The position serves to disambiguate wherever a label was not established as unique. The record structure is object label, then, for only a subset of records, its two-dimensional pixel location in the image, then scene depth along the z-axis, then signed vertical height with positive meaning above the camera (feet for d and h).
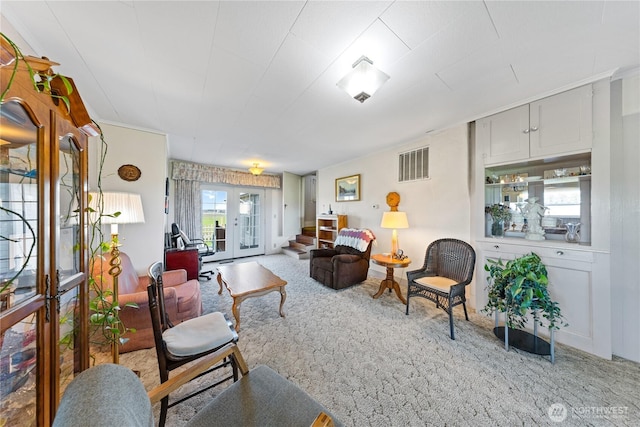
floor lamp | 6.63 +0.20
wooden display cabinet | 2.27 -0.46
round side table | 9.83 -2.56
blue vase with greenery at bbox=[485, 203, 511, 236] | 8.39 -0.13
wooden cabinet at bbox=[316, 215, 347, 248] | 15.88 -1.15
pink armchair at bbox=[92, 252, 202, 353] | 6.19 -2.75
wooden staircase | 18.58 -3.03
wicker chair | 7.42 -2.48
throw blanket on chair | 12.44 -1.54
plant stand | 6.10 -3.98
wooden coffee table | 7.52 -2.76
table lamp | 10.51 -0.44
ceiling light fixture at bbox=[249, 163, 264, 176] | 15.20 +3.16
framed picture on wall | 15.14 +1.84
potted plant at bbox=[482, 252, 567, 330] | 6.11 -2.36
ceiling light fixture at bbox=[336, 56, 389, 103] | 5.38 +3.59
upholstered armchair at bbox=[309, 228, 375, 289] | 11.33 -2.68
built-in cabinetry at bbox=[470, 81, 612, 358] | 6.09 +0.78
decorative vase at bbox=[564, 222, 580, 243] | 6.85 -0.66
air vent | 11.02 +2.62
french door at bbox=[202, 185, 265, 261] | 17.72 -0.64
